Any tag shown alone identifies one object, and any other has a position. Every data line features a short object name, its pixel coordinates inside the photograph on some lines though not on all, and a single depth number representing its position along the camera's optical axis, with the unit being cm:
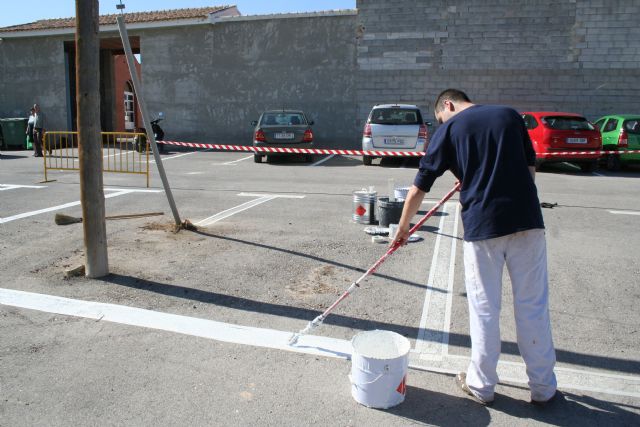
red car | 1389
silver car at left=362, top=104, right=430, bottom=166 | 1472
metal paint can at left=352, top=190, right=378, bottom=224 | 779
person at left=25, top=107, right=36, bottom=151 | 1836
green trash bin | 2138
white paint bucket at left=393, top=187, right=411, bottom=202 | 805
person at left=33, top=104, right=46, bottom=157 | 1805
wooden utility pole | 511
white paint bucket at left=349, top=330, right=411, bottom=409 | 308
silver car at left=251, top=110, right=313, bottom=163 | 1575
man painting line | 304
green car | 1468
